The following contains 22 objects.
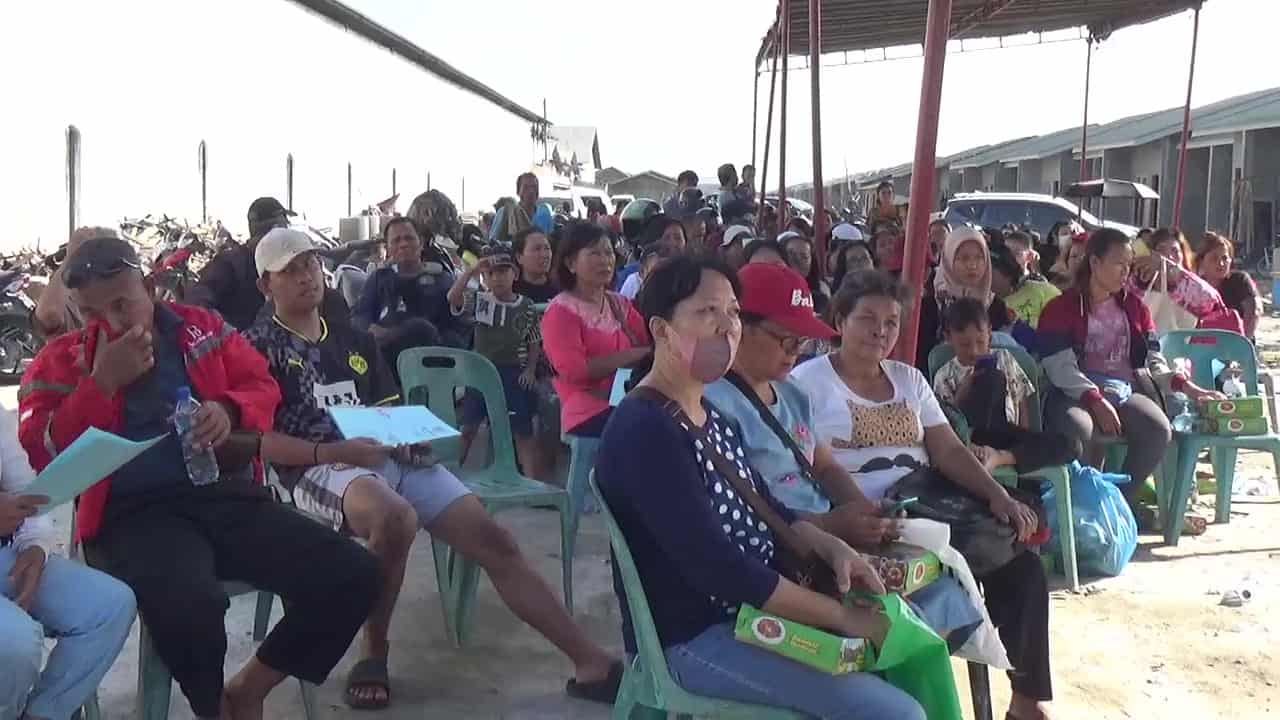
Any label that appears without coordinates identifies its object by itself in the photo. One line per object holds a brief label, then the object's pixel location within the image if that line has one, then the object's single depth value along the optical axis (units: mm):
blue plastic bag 4570
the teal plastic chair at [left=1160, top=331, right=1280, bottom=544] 5191
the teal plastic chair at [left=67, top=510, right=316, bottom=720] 2832
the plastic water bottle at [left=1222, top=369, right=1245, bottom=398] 5531
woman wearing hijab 5301
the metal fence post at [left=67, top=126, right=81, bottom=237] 13469
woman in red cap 2598
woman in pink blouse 4551
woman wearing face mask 2223
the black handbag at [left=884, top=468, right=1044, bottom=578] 2918
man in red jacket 2766
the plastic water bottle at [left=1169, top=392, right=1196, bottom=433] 5219
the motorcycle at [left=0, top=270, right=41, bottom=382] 9391
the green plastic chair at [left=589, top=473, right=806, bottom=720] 2326
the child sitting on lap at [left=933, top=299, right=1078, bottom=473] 4016
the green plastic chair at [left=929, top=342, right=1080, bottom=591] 4504
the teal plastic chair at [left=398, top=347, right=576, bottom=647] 3991
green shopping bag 2277
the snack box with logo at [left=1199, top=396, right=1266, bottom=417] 5176
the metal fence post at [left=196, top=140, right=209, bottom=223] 16808
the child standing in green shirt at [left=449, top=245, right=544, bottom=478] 5863
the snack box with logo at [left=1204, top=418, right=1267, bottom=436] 5184
